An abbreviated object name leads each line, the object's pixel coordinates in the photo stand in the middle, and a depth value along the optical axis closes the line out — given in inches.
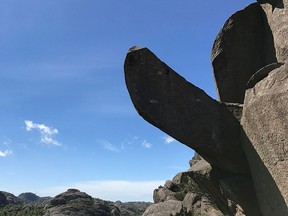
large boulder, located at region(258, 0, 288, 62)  263.2
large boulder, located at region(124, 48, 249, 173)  244.9
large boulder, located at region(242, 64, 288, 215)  212.6
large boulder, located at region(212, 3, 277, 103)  298.1
